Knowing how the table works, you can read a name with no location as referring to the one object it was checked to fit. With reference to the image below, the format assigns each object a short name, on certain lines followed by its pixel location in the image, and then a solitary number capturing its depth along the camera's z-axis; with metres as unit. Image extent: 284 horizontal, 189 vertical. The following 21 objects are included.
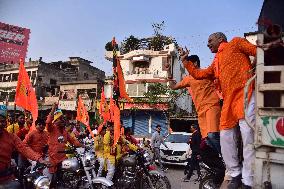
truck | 1.72
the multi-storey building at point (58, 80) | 26.60
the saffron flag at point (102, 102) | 10.75
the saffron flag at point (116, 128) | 5.20
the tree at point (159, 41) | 24.75
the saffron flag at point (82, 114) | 11.53
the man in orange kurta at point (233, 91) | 2.19
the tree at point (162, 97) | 21.90
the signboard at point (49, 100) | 27.38
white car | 9.25
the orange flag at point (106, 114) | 10.17
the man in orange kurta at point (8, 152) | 2.83
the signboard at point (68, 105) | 26.28
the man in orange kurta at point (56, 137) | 4.77
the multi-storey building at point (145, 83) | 22.60
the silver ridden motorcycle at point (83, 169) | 4.07
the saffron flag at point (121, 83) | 6.91
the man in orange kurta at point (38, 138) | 5.09
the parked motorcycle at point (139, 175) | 5.04
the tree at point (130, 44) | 25.94
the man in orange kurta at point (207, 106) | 2.66
